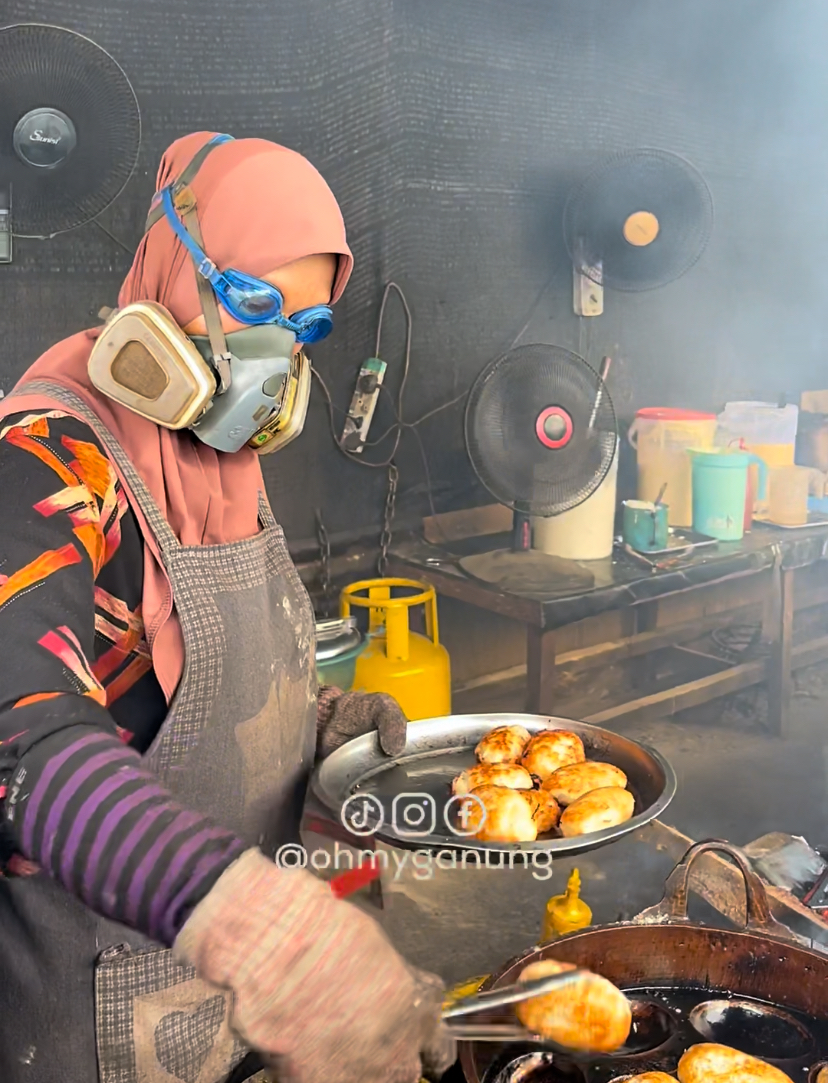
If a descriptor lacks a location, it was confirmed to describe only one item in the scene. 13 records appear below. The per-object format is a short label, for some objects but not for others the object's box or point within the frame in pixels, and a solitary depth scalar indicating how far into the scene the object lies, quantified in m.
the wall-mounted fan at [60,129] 2.55
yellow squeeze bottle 1.84
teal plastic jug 4.50
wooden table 3.90
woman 1.01
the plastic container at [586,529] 4.21
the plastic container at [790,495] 4.89
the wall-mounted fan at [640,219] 4.23
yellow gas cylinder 3.38
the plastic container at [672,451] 4.70
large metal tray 1.62
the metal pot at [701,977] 1.46
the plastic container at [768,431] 5.02
